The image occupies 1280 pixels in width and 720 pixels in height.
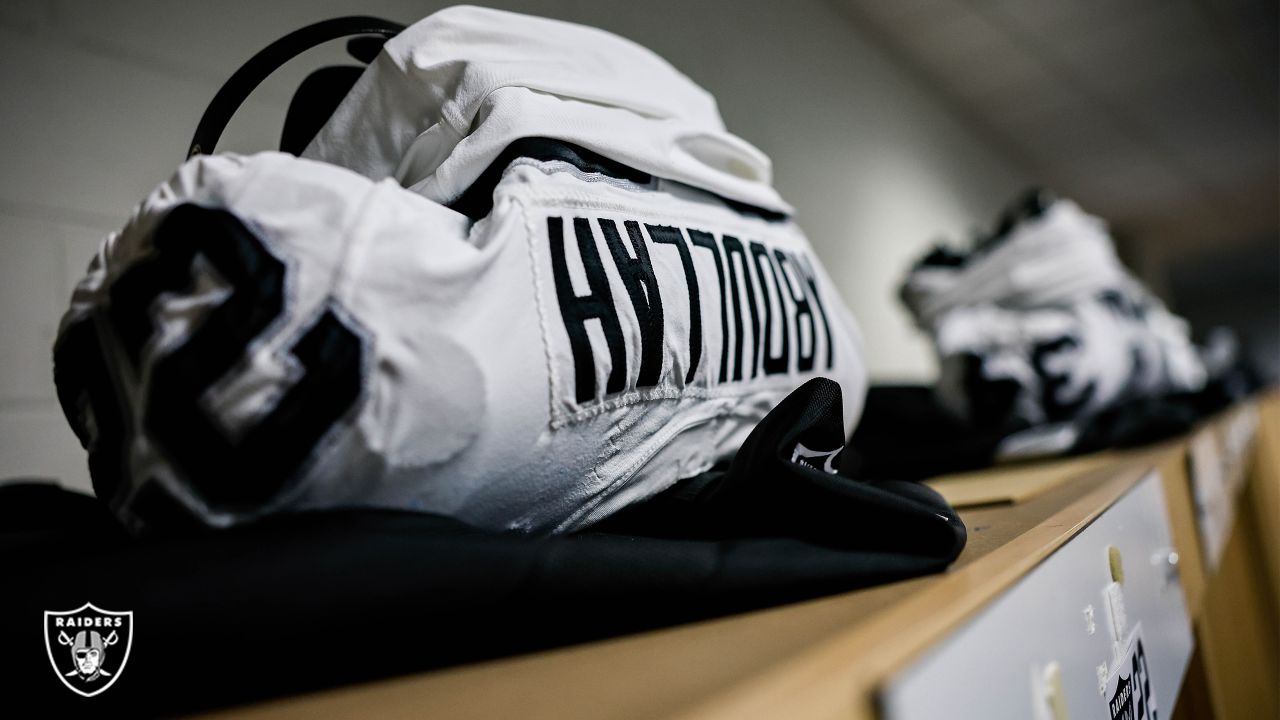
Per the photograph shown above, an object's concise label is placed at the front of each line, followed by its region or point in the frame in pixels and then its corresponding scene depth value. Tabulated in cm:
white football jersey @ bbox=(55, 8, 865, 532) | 25
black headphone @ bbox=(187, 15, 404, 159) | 41
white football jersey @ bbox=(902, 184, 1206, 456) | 107
